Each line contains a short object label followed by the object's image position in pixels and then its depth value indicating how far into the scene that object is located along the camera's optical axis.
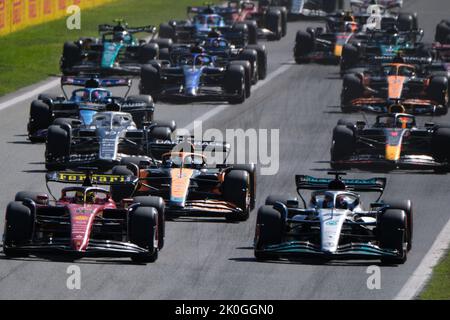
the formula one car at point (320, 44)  58.47
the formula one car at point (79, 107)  40.66
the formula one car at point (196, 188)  31.45
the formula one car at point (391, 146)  37.75
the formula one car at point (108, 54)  53.75
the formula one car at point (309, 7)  73.06
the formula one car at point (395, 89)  47.06
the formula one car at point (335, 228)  27.39
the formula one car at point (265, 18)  65.76
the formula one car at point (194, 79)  48.62
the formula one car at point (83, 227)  27.10
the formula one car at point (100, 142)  36.91
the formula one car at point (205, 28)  57.81
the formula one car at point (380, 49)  51.69
